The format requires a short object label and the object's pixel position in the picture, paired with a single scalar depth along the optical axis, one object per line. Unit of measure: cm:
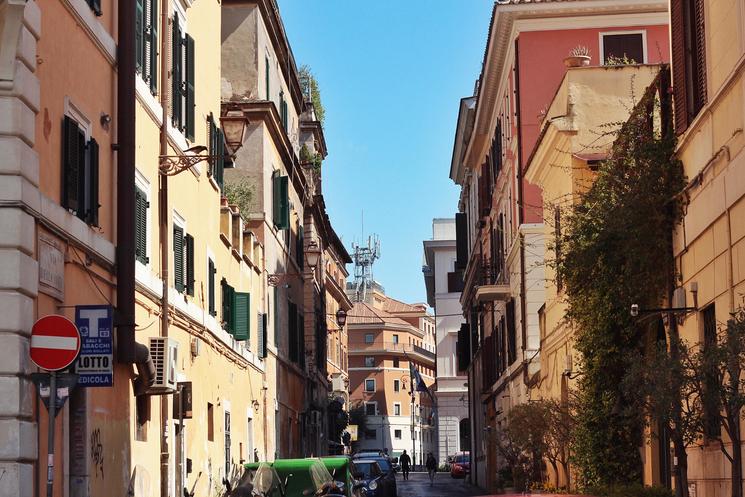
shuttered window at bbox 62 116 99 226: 1620
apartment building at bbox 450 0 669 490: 3766
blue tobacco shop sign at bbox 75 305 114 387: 1472
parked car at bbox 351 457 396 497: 3541
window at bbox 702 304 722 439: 1405
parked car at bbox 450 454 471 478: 7569
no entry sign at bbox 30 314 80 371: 1214
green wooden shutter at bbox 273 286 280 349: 4111
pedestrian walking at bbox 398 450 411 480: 7744
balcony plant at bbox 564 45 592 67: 2783
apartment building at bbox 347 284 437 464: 14025
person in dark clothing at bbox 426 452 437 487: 6875
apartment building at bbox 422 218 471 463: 10075
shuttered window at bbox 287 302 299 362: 4543
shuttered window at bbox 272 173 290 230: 4134
